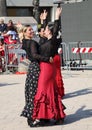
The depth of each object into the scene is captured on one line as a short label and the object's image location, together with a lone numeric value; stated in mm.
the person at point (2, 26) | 20532
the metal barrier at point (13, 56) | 18743
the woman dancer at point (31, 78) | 8652
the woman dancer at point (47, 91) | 8572
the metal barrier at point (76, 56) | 18634
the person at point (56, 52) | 9199
